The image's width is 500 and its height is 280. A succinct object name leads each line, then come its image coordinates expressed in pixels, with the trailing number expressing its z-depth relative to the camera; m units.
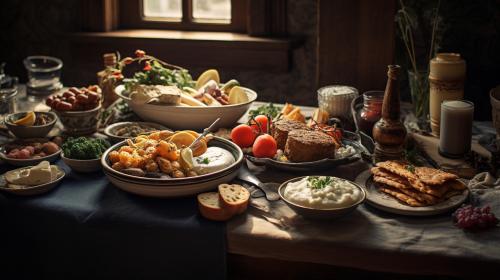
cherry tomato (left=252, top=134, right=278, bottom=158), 2.27
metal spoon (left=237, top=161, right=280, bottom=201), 2.04
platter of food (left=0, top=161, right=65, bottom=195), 2.08
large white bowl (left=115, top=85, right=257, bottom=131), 2.58
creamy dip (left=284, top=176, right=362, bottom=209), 1.84
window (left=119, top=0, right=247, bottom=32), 4.18
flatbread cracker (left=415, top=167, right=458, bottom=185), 1.93
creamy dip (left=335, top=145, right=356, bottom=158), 2.28
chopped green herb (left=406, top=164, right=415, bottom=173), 2.02
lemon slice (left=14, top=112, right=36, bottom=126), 2.53
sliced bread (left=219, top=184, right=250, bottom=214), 1.89
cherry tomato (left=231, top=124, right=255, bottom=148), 2.38
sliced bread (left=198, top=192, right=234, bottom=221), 1.88
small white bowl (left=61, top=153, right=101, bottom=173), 2.23
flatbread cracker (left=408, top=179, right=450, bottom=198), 1.92
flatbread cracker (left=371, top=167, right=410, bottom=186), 2.01
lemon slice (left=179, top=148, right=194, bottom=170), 2.04
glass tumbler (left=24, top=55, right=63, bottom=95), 3.19
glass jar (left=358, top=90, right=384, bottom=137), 2.41
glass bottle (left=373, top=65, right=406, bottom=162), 2.16
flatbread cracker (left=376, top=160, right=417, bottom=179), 1.99
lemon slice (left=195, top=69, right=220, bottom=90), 2.90
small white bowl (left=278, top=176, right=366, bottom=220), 1.81
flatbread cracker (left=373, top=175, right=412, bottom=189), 1.98
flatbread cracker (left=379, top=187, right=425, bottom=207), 1.92
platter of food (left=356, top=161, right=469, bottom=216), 1.91
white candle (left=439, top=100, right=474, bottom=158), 2.29
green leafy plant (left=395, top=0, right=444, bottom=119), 2.67
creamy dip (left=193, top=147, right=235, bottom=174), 2.06
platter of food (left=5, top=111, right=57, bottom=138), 2.52
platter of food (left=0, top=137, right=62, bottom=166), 2.31
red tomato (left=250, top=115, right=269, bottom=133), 2.49
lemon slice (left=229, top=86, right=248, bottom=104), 2.69
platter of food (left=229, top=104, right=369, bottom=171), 2.19
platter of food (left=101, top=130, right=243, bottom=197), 1.97
